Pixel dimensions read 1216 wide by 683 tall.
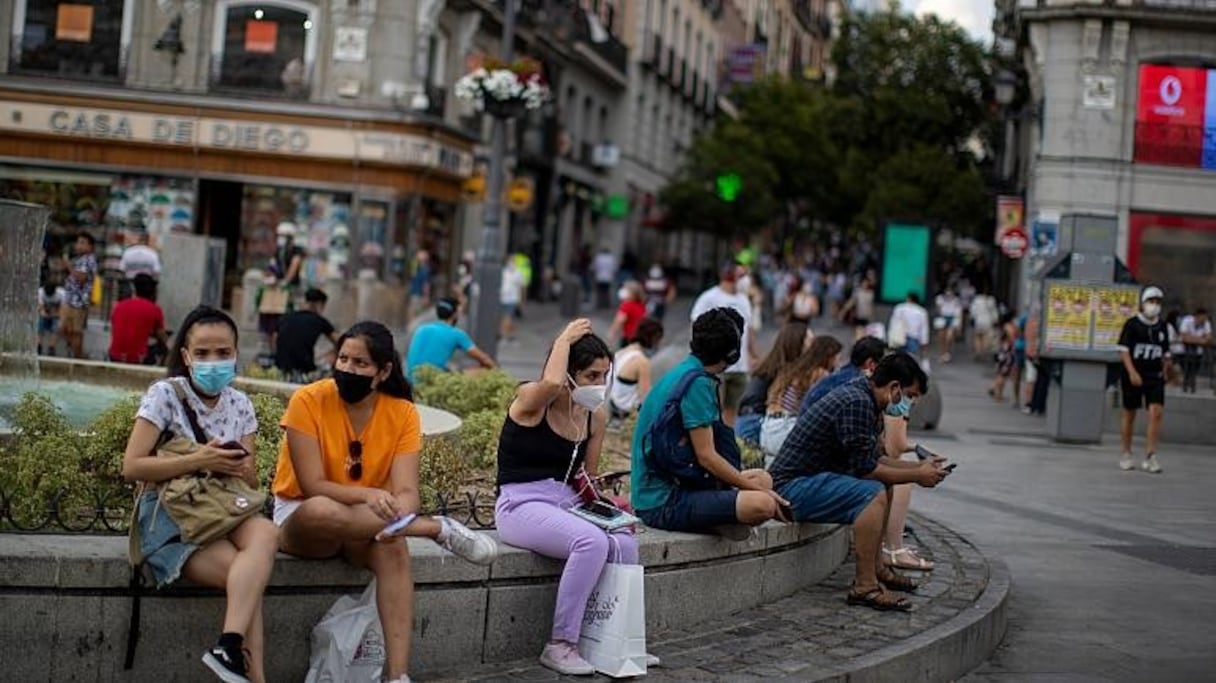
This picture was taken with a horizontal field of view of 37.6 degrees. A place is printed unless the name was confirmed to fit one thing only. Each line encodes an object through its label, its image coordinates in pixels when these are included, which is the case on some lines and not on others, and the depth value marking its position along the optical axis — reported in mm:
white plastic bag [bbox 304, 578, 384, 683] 6375
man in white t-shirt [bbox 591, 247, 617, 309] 46438
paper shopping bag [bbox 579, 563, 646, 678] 6879
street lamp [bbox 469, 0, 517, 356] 23234
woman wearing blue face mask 5992
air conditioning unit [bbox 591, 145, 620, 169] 53750
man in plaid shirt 8578
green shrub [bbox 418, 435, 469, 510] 8719
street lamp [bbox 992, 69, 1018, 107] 36688
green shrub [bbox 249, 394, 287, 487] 8148
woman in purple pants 7020
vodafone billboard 36219
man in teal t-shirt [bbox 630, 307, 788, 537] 7895
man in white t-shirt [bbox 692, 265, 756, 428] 16281
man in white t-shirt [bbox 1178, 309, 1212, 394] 22594
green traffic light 47084
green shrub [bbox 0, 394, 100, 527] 6848
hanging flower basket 23938
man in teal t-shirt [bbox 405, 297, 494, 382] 15789
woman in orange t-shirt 6363
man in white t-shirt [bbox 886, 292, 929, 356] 26938
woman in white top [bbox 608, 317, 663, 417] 14811
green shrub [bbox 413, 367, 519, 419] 13336
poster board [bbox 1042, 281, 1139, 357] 20125
